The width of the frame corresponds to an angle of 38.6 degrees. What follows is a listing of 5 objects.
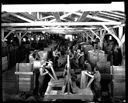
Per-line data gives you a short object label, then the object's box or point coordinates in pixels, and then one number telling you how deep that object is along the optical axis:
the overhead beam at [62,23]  8.04
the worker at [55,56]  12.48
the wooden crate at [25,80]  7.18
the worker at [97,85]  6.64
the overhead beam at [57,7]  4.02
